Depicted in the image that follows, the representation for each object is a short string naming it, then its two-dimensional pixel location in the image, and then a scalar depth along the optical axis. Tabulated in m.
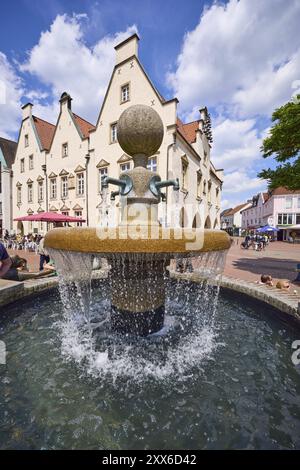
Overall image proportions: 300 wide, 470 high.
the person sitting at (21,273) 5.92
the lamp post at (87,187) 18.41
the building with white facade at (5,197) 27.67
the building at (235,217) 77.44
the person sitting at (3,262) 3.92
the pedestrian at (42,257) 8.49
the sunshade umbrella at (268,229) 27.49
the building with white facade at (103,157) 14.95
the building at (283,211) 38.38
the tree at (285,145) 8.38
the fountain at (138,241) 2.15
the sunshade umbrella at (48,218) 13.09
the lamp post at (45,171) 22.23
